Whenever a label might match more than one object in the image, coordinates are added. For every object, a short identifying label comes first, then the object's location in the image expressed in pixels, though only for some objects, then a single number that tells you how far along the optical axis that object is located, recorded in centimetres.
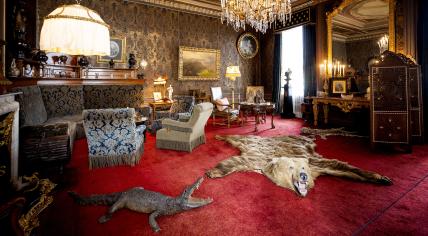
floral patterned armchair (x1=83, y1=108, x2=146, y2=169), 324
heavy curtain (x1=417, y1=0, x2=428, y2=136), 494
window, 869
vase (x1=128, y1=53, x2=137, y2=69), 695
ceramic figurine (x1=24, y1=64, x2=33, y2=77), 518
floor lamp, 807
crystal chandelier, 454
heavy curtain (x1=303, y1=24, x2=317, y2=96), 775
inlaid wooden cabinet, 420
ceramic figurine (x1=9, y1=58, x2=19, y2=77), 463
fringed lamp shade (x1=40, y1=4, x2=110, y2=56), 189
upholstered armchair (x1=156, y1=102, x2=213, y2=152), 420
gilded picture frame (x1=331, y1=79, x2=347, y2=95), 660
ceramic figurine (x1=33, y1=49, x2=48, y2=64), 543
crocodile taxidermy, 226
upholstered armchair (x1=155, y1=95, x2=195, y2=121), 588
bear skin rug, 292
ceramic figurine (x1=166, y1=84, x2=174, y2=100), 772
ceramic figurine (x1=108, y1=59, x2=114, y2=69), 679
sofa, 322
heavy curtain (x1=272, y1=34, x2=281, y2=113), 929
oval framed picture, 962
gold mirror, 564
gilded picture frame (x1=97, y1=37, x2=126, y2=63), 699
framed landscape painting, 837
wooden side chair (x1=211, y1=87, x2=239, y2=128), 704
